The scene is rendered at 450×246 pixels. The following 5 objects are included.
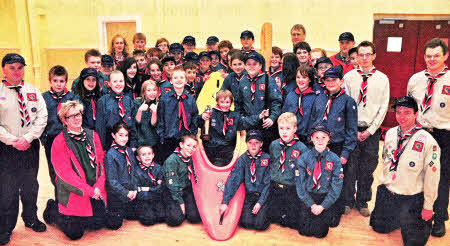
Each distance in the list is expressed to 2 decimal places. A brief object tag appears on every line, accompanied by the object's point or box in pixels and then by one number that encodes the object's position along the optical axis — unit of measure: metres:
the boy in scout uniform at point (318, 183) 3.42
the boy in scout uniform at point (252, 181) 3.62
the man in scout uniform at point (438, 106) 3.41
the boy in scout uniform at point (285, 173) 3.61
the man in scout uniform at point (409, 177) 3.20
